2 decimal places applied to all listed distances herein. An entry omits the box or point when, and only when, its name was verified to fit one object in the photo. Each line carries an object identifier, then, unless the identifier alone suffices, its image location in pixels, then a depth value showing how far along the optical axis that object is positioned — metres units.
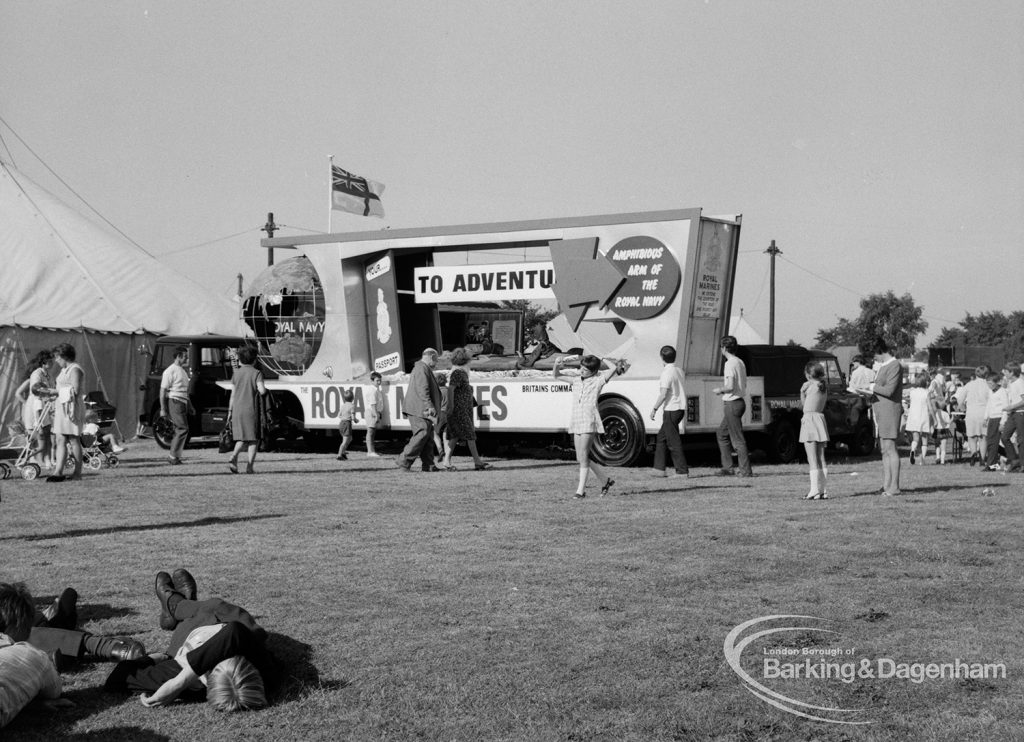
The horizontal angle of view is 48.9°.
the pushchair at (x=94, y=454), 15.83
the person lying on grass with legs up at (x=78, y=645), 5.15
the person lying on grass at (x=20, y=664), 4.35
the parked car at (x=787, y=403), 17.64
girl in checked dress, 11.88
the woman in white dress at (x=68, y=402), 13.67
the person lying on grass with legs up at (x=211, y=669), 4.63
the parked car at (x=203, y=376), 21.06
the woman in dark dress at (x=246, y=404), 14.96
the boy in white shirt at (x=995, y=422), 16.81
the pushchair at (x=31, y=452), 14.28
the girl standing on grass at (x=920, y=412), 18.17
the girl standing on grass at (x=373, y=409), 18.28
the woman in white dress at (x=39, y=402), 14.20
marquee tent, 21.98
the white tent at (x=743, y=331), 45.62
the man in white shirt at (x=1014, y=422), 16.28
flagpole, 23.32
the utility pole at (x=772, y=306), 51.91
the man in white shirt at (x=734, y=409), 14.80
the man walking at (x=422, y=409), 15.30
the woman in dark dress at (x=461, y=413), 15.88
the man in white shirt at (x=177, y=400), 16.88
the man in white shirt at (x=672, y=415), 14.53
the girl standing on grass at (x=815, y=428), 11.79
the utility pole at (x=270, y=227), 44.72
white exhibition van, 16.22
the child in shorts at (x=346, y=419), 17.89
